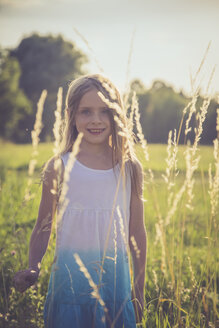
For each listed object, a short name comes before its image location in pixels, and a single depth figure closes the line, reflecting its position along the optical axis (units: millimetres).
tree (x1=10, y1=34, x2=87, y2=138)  33438
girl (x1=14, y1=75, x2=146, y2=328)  1672
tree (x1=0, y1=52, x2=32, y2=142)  22784
